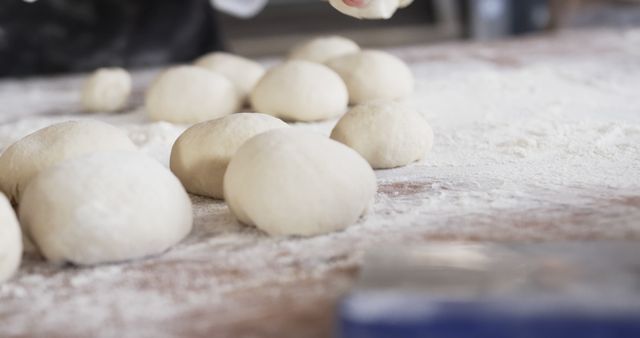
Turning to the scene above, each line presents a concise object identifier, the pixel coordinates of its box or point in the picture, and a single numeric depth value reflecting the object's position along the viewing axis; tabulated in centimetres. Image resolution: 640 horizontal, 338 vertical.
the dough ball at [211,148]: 93
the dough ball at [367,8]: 95
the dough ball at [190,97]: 120
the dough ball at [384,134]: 99
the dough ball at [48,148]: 92
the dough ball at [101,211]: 82
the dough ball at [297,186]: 84
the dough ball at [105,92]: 129
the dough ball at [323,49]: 137
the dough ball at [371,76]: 124
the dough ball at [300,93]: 116
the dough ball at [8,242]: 79
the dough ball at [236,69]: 129
